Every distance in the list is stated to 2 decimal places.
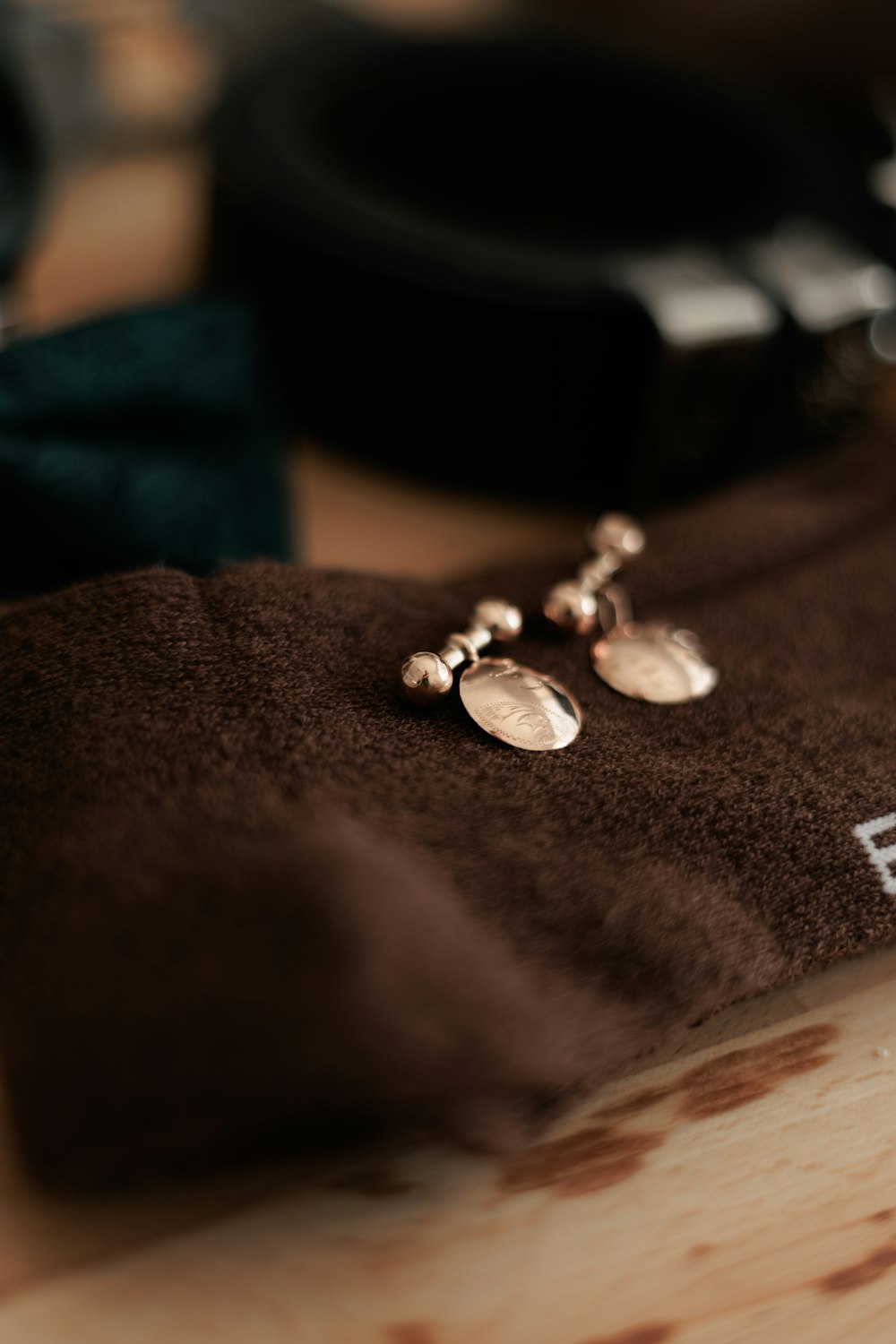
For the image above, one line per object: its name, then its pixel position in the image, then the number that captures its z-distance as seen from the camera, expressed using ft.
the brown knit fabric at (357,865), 0.62
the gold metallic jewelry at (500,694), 0.83
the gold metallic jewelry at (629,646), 0.93
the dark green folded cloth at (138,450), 1.02
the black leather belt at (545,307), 1.24
